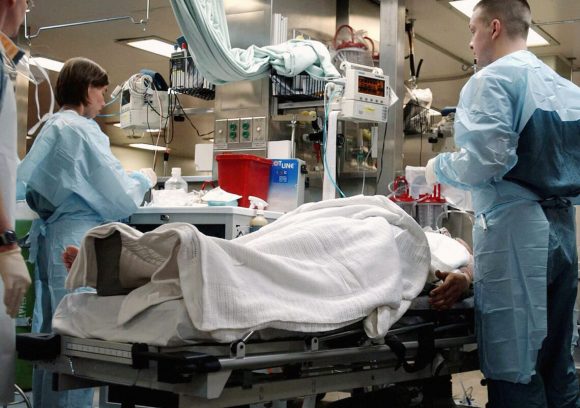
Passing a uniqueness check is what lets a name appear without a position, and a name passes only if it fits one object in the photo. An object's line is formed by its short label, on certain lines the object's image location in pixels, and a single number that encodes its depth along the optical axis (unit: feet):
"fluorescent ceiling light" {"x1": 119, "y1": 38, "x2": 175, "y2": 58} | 27.37
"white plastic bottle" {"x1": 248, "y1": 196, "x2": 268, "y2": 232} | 12.92
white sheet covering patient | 6.28
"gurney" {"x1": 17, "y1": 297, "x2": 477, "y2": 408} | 6.10
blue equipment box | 14.76
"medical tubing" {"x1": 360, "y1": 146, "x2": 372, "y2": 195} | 17.15
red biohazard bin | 14.20
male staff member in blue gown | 8.96
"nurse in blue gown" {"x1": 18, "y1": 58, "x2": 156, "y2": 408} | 11.38
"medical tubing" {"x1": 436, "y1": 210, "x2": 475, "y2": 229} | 13.67
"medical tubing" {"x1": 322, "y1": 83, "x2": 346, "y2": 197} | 15.11
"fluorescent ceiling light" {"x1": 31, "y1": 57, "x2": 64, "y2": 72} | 29.96
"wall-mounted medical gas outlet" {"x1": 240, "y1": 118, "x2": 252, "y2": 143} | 16.26
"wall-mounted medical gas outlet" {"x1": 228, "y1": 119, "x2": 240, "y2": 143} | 16.48
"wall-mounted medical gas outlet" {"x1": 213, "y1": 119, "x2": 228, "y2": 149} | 16.71
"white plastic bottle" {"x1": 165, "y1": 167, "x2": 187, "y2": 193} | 15.31
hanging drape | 14.28
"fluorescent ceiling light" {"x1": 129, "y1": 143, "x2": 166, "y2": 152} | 50.25
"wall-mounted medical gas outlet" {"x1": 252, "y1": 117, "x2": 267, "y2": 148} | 16.10
